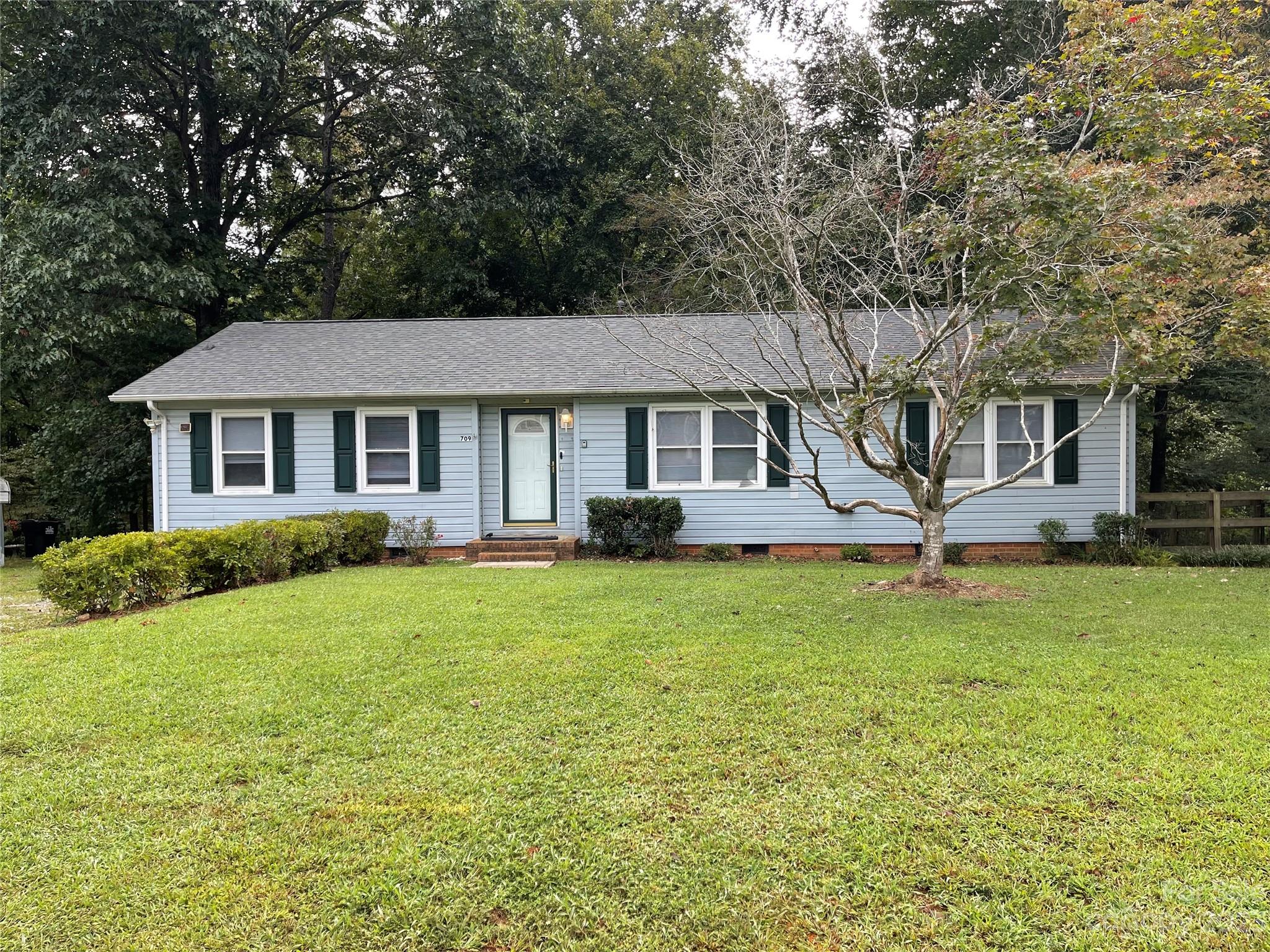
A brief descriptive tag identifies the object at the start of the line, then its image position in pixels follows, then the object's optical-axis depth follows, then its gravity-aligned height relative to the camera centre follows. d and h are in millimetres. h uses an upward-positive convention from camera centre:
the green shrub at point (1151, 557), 9844 -1348
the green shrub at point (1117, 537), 10055 -1089
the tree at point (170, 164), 12242 +6741
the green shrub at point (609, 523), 10570 -848
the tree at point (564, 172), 17047 +7370
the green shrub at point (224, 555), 7504 -932
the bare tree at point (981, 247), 6246 +2089
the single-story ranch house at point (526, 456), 10750 +172
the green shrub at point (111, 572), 6516 -955
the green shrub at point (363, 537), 10117 -1005
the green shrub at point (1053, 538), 10445 -1132
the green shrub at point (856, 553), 10539 -1334
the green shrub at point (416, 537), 10562 -1048
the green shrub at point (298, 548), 8453 -987
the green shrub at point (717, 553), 10750 -1337
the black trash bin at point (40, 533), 15352 -1322
